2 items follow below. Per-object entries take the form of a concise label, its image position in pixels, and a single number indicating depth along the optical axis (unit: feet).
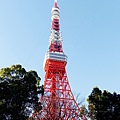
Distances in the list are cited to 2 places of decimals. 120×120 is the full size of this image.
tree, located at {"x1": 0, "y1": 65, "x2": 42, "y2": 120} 34.88
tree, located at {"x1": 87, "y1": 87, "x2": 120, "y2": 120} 41.04
